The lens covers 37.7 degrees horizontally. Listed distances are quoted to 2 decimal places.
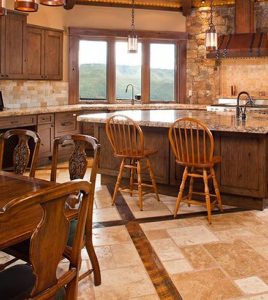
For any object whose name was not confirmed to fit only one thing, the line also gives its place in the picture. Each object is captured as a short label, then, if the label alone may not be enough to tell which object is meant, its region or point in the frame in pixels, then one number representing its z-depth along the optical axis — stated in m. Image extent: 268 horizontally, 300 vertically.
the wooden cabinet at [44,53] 6.63
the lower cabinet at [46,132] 6.31
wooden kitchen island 4.07
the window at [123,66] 7.79
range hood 7.24
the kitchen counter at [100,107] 6.06
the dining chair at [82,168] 2.30
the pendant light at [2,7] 2.47
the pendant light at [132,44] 5.57
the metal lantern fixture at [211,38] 5.04
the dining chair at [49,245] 1.27
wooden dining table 1.52
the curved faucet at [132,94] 8.02
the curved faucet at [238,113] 4.73
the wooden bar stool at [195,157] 3.84
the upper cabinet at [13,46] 5.89
